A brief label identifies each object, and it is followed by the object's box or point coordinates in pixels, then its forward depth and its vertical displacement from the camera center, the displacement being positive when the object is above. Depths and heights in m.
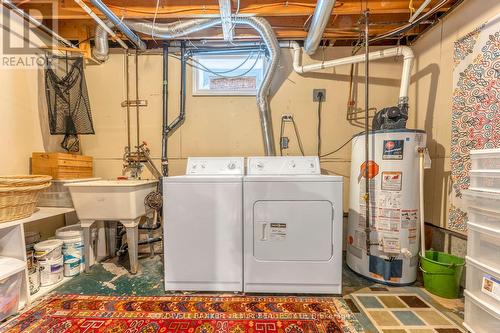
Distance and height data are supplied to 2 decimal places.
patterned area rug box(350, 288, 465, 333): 1.37 -1.01
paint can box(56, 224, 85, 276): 1.93 -0.77
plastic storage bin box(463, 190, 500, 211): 1.15 -0.21
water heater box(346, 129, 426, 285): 1.77 -0.37
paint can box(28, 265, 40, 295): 1.67 -0.90
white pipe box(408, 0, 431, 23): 1.64 +1.16
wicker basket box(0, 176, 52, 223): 1.44 -0.24
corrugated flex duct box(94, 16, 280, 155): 2.04 +1.20
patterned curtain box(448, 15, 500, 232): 1.53 +0.42
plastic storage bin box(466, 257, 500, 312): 1.14 -0.65
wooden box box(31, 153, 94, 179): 2.07 -0.06
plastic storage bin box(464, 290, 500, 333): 1.18 -0.86
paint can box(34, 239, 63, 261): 1.75 -0.72
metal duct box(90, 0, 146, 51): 1.75 +1.20
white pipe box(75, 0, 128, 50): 1.72 +1.19
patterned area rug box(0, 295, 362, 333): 1.37 -1.02
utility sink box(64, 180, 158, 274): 1.87 -0.39
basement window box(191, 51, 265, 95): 2.56 +0.99
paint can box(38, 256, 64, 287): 1.76 -0.89
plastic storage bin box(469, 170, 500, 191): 1.18 -0.11
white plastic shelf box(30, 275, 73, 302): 1.64 -1.01
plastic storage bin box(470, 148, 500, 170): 1.19 +0.01
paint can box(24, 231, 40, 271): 1.74 -0.72
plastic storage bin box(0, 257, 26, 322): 1.40 -0.81
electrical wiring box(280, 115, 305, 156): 2.54 +0.30
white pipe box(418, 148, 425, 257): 1.76 -0.29
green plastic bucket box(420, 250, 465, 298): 1.63 -0.85
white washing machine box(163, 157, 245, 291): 1.68 -0.54
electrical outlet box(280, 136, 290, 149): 2.54 +0.20
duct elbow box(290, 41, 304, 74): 2.47 +1.14
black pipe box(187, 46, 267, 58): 2.50 +1.22
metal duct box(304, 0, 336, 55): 1.69 +1.15
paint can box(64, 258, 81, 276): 1.92 -0.93
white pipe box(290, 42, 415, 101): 1.99 +0.99
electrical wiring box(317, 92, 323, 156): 2.53 +0.48
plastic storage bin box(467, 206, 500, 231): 1.17 -0.31
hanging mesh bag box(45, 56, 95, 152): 2.18 +0.60
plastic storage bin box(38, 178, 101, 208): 2.04 -0.34
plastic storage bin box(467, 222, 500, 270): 1.17 -0.46
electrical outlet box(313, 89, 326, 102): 2.51 +0.72
